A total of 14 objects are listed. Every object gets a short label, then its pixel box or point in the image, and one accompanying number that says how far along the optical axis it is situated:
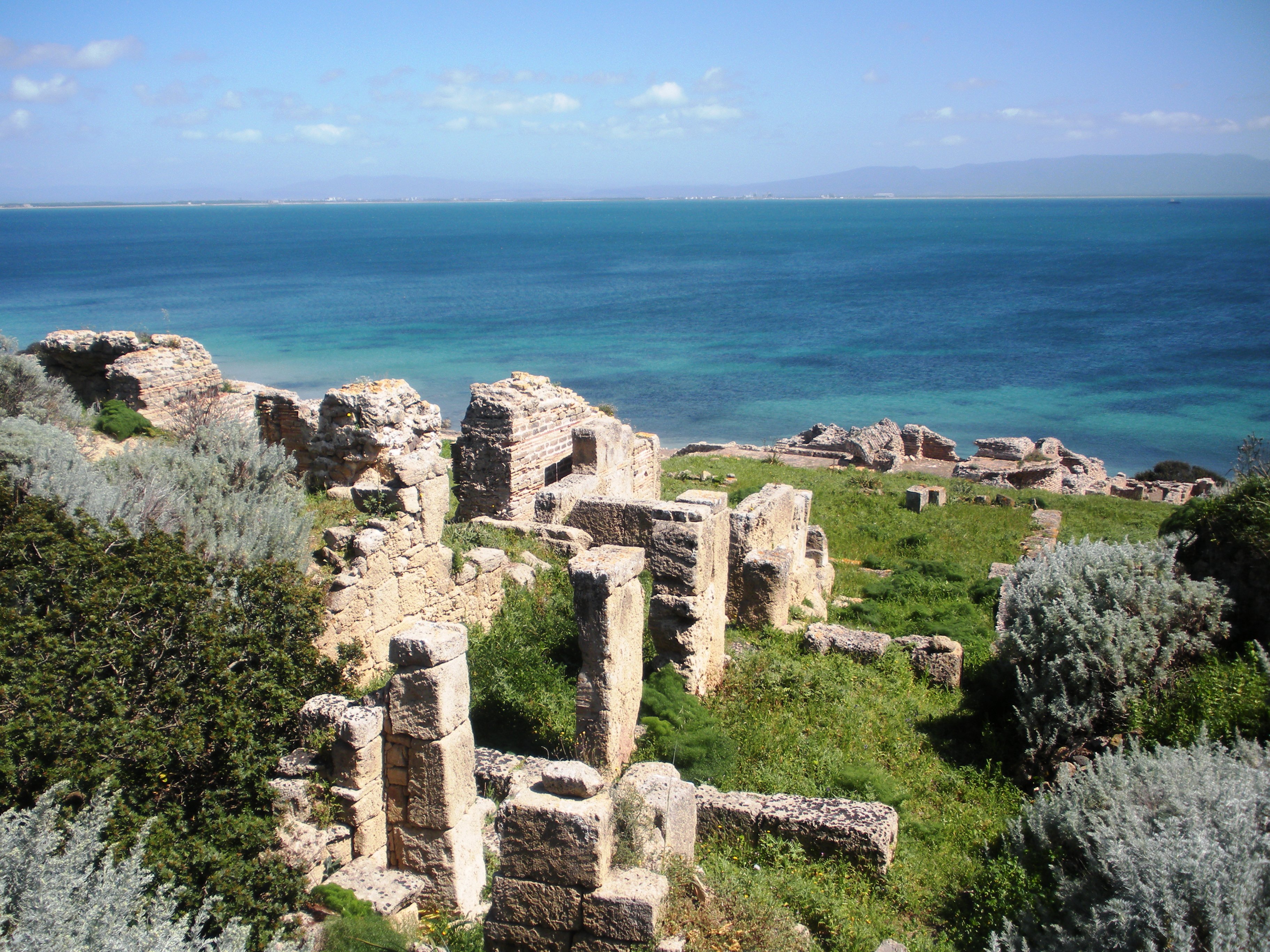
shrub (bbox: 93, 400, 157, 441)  15.49
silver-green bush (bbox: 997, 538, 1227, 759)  7.70
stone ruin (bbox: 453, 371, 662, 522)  13.03
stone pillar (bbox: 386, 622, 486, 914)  5.60
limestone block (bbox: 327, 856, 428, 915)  5.44
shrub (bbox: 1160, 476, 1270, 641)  8.30
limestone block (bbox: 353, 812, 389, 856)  5.73
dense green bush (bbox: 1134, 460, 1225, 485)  30.31
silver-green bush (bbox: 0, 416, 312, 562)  9.16
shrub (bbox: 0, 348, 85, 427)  14.80
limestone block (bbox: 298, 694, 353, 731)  5.85
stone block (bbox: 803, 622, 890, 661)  9.73
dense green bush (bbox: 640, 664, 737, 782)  7.38
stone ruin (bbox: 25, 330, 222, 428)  17.20
